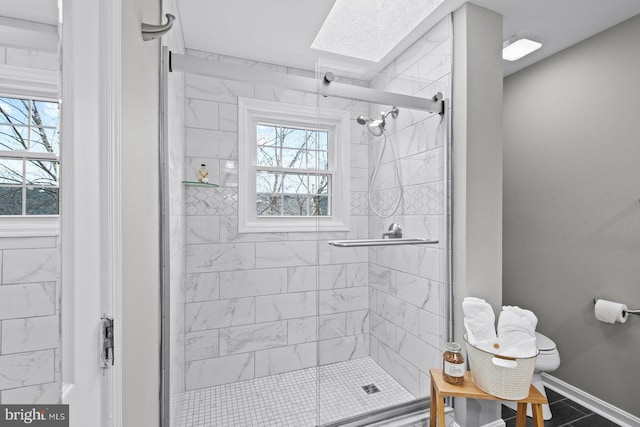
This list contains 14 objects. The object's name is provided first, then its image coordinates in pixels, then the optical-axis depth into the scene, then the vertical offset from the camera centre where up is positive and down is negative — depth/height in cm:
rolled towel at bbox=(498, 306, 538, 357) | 137 -61
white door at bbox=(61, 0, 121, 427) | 55 +1
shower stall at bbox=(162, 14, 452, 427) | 160 -21
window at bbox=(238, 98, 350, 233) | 226 +39
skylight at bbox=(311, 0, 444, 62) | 179 +131
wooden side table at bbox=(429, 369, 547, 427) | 136 -91
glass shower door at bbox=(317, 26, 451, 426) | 161 -32
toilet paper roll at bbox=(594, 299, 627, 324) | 176 -63
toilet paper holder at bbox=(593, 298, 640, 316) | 172 -61
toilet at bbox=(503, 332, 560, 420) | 181 -96
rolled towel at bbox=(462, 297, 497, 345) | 148 -58
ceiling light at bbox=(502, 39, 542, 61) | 198 +119
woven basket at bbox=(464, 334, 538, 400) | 132 -78
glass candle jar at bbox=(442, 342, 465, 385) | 147 -81
